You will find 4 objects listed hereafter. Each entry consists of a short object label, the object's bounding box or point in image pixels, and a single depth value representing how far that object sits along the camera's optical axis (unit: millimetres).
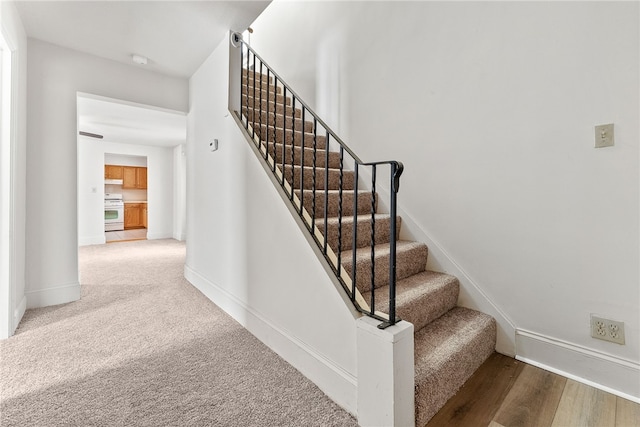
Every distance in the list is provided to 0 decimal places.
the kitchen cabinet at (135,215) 8328
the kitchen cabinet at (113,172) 7906
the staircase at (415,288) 1383
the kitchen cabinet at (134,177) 8176
